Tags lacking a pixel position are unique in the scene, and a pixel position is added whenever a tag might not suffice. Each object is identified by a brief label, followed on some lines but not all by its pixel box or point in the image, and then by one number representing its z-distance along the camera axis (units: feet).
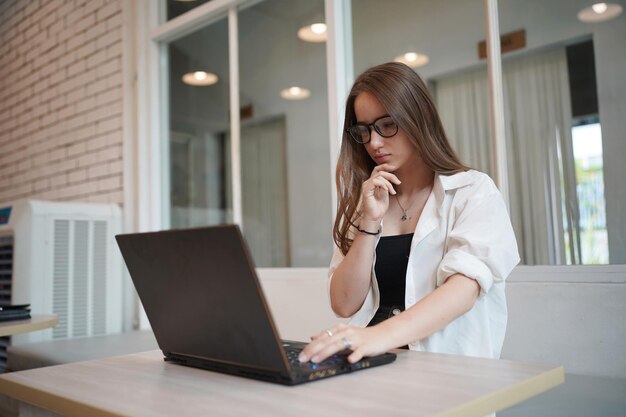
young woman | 4.02
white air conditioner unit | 10.20
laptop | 2.64
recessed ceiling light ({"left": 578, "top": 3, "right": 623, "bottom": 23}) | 7.17
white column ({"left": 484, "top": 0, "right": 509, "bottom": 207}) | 7.19
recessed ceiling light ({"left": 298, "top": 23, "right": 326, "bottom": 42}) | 10.05
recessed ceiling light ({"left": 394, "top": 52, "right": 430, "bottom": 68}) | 12.82
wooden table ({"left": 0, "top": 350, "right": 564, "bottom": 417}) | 2.31
